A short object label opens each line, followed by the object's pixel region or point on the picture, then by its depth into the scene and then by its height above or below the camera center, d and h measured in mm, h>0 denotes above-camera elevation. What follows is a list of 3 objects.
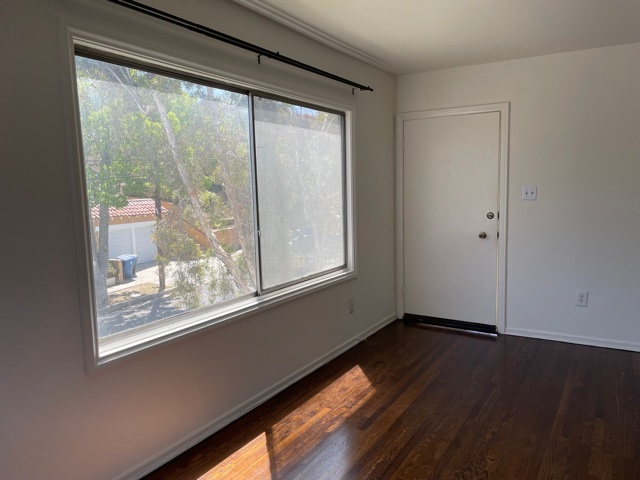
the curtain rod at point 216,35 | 1896 +819
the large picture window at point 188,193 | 1961 +31
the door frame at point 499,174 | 3820 +178
